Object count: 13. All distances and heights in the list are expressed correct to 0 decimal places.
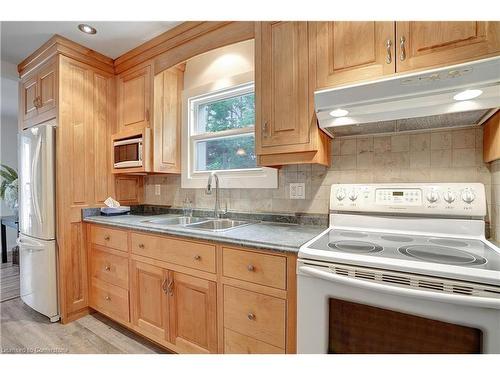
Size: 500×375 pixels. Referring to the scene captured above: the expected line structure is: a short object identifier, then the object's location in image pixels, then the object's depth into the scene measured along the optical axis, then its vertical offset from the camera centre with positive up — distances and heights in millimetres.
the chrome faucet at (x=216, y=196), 2020 -96
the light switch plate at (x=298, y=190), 1711 -36
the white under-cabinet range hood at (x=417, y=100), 942 +380
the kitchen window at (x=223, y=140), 2037 +425
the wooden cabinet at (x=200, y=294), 1167 -637
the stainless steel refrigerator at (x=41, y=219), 1993 -280
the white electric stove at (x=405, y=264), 775 -284
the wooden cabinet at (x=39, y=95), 2064 +844
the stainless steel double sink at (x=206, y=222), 1860 -300
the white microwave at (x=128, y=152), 2132 +309
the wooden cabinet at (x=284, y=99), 1381 +512
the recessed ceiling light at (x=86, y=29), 1835 +1223
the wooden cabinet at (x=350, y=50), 1171 +691
